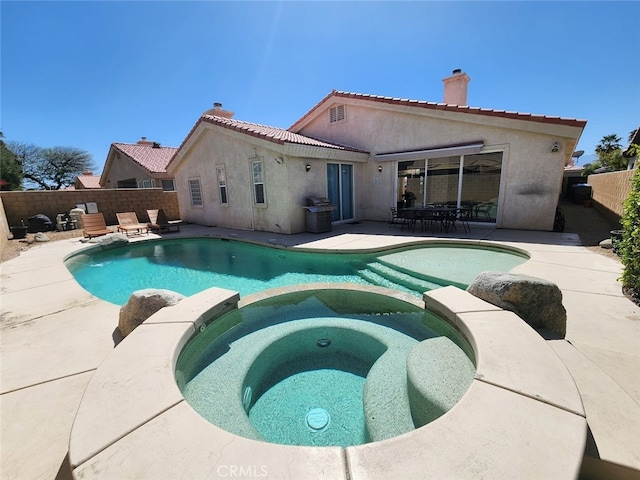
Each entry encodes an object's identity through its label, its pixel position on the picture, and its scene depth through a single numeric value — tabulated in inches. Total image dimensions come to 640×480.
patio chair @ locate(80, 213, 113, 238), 442.6
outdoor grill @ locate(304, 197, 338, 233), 402.3
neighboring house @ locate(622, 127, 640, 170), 683.4
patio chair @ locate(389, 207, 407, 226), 428.5
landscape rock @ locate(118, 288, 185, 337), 138.9
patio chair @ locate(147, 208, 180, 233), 496.1
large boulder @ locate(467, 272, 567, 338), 127.4
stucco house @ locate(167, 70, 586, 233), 360.2
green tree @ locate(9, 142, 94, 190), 1581.0
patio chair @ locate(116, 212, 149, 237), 465.9
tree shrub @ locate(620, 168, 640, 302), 157.1
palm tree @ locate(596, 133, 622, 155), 1321.7
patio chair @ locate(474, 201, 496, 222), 405.1
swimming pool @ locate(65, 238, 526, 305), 242.5
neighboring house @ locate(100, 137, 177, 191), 773.3
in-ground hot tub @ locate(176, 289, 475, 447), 91.6
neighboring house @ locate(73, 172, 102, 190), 1238.4
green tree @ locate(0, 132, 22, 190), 1045.8
